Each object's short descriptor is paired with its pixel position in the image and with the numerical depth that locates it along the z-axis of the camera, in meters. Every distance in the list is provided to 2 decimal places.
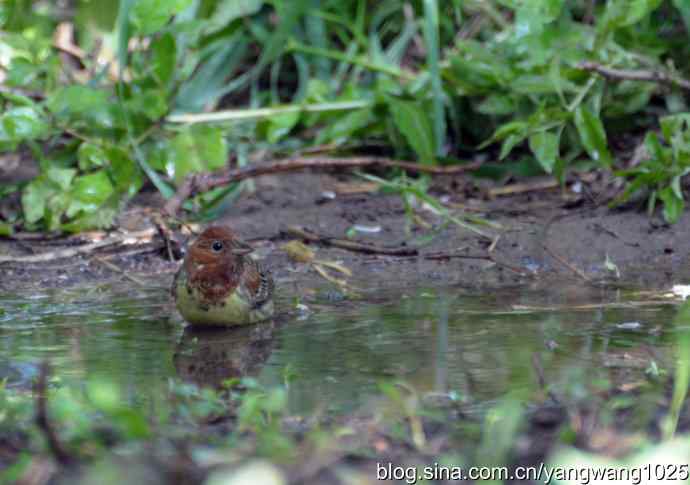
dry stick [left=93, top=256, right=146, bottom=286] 12.64
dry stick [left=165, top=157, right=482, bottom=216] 13.88
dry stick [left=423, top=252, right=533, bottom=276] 12.61
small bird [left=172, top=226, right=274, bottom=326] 10.85
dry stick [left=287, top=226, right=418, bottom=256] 13.12
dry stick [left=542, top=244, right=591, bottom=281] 12.22
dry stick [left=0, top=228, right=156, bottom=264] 13.08
